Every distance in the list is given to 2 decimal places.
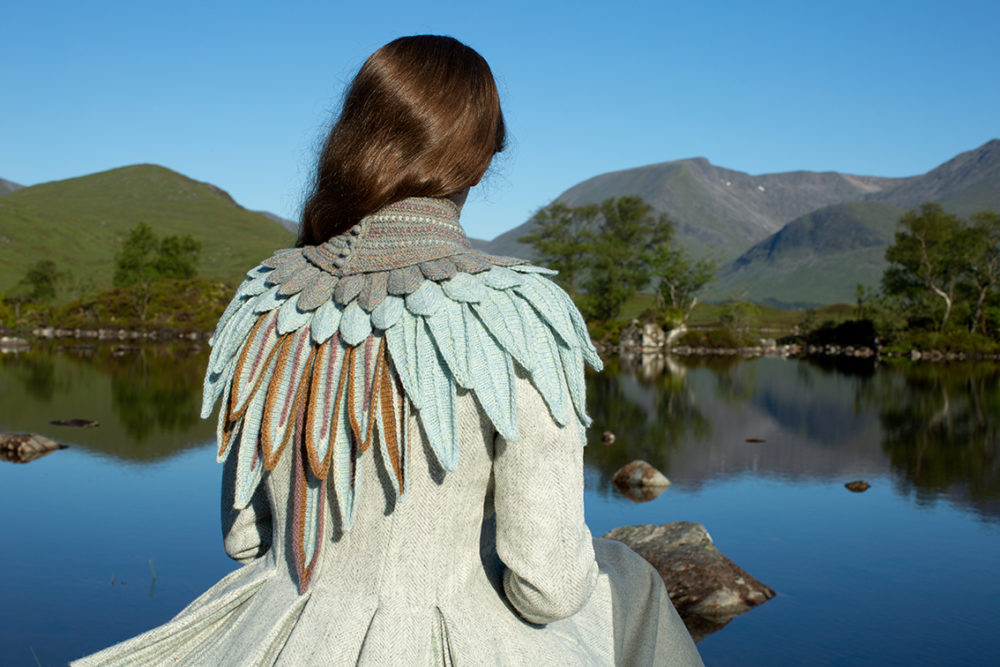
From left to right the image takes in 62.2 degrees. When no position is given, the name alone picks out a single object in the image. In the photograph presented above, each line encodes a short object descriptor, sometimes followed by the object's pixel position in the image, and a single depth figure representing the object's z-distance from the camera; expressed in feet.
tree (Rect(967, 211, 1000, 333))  132.46
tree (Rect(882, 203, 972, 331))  135.33
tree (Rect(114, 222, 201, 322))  188.14
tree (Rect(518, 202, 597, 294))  161.89
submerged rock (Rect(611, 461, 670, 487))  27.12
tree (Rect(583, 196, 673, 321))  155.74
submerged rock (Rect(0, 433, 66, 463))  29.53
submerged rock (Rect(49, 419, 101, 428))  36.32
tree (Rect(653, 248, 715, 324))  142.10
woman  4.25
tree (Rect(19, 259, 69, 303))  181.37
